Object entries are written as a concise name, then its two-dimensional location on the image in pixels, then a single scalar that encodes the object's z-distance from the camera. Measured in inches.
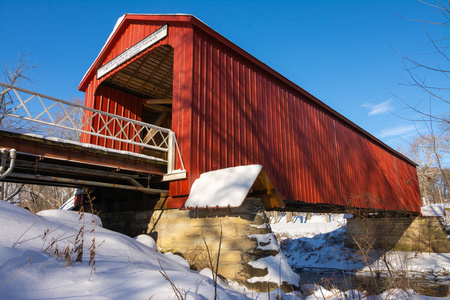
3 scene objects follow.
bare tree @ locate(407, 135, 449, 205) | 1276.1
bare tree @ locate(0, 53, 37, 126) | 688.4
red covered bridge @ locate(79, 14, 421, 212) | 312.2
